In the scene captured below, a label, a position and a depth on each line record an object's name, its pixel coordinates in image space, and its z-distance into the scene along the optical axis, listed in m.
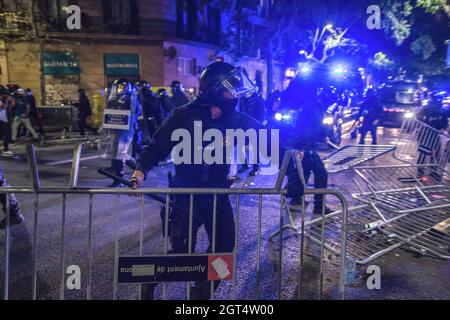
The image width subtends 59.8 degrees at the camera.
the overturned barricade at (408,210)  4.58
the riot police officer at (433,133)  6.33
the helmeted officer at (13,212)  4.97
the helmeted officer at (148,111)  10.90
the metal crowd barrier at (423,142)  6.16
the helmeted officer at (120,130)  7.34
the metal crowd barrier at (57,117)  15.29
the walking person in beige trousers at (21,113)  12.37
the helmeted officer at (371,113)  11.53
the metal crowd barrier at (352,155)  4.79
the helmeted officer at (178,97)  10.12
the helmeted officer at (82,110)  14.85
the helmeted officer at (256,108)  9.39
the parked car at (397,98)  17.22
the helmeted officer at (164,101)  10.70
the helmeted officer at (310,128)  5.80
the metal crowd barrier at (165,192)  2.59
